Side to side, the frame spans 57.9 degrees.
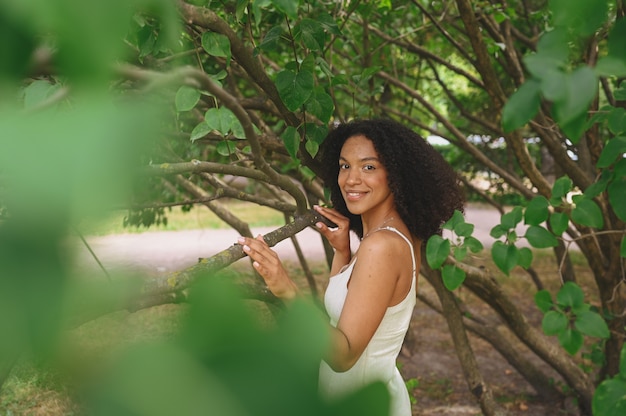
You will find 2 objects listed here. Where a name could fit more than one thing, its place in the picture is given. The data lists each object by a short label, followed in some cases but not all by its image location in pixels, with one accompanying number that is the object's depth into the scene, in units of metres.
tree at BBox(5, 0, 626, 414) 0.55
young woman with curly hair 2.20
